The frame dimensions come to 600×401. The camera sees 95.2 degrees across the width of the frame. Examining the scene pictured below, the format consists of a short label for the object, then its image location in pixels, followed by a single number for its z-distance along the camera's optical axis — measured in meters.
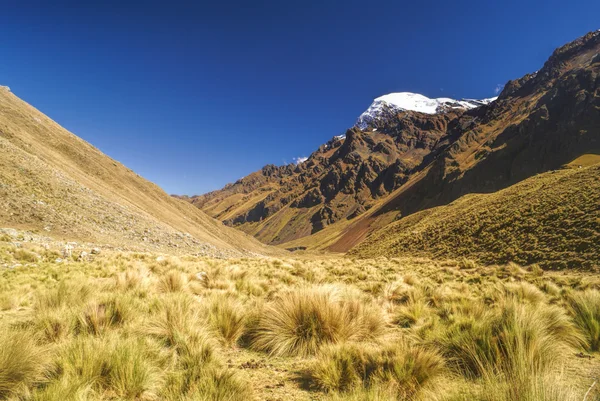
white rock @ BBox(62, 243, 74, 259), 13.34
